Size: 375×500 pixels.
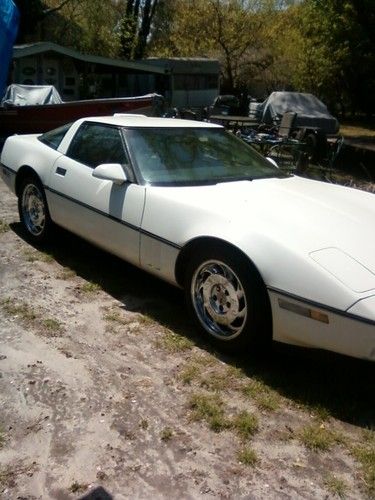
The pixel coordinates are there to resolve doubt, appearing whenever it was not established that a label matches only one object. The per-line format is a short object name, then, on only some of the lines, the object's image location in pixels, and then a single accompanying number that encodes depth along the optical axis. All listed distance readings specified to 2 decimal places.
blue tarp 3.37
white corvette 2.93
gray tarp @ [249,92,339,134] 17.27
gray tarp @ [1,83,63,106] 13.91
